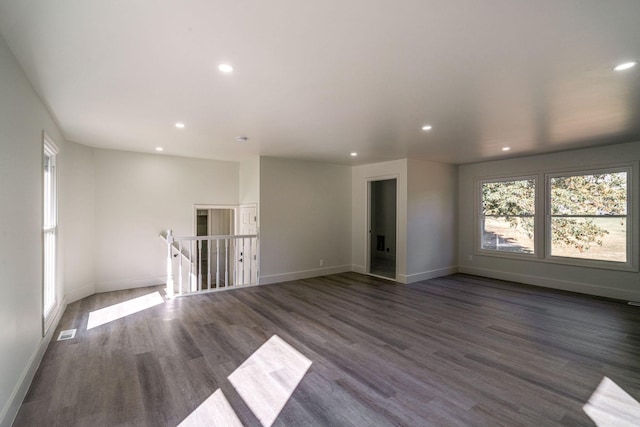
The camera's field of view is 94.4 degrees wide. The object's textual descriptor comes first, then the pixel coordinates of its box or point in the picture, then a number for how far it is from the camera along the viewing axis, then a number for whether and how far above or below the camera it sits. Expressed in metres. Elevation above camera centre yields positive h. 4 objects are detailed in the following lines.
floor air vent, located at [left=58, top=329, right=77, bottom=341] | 3.37 -1.39
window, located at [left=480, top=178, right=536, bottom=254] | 5.98 -0.03
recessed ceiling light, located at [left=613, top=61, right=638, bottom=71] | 2.22 +1.12
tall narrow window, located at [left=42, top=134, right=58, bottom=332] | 3.67 -0.15
